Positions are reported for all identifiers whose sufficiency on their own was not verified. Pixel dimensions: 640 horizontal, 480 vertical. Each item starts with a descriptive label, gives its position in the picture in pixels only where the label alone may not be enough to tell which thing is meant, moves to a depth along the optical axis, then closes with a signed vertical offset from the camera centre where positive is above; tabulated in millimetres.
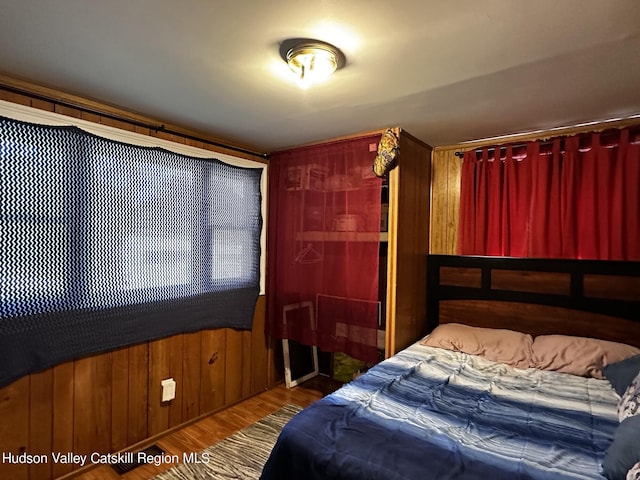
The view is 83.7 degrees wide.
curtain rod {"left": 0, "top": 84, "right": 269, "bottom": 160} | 1971 +842
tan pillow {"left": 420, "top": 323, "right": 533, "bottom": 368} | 2527 -708
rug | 2239 -1435
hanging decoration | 2646 +699
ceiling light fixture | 1518 +840
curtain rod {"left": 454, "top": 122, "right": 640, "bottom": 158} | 2425 +826
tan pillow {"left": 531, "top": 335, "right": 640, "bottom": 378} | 2266 -687
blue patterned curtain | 1937 -2
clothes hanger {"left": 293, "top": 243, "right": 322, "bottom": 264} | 3141 -80
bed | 1373 -801
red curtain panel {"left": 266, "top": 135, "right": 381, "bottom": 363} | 2818 +0
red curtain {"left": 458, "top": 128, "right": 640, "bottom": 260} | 2400 +380
